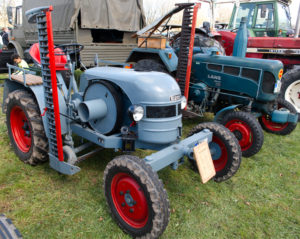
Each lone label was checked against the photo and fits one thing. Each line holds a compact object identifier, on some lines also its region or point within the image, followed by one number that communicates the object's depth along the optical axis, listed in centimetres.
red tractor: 496
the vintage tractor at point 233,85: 340
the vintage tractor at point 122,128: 179
